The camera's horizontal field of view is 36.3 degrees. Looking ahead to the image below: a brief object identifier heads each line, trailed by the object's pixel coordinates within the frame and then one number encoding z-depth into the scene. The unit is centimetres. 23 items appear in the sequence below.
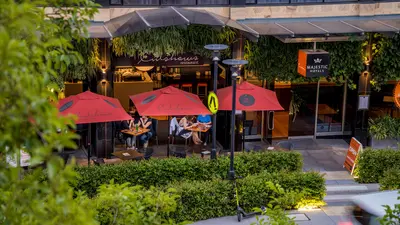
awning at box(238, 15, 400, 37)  1948
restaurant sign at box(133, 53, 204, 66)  2023
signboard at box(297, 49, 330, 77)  1956
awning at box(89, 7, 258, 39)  1819
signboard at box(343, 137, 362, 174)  1839
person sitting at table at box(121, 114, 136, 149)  1977
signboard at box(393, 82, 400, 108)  2082
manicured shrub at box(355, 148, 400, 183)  1725
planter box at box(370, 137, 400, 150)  2147
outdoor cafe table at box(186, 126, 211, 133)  1984
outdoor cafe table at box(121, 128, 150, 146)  1938
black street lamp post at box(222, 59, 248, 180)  1534
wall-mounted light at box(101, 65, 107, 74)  1966
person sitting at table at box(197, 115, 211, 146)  2019
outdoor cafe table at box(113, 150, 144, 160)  1767
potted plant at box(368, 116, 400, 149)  2117
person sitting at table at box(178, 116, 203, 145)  1998
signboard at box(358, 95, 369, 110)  2141
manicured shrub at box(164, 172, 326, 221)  1455
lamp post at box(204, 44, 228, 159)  1581
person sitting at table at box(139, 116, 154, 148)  1992
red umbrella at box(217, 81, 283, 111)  1853
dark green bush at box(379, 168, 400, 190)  1560
